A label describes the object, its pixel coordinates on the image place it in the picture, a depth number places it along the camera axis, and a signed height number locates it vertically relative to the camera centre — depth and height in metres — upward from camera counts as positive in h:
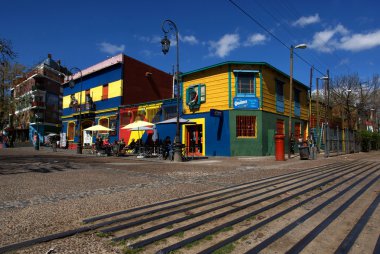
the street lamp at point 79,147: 22.89 -0.23
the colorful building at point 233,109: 19.38 +2.42
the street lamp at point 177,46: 15.14 +4.81
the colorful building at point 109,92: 27.83 +5.40
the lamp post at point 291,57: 19.06 +5.67
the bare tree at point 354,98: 41.97 +7.02
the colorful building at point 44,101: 48.40 +7.21
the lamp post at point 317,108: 24.48 +3.27
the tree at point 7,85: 23.31 +4.74
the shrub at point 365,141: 33.28 +0.48
